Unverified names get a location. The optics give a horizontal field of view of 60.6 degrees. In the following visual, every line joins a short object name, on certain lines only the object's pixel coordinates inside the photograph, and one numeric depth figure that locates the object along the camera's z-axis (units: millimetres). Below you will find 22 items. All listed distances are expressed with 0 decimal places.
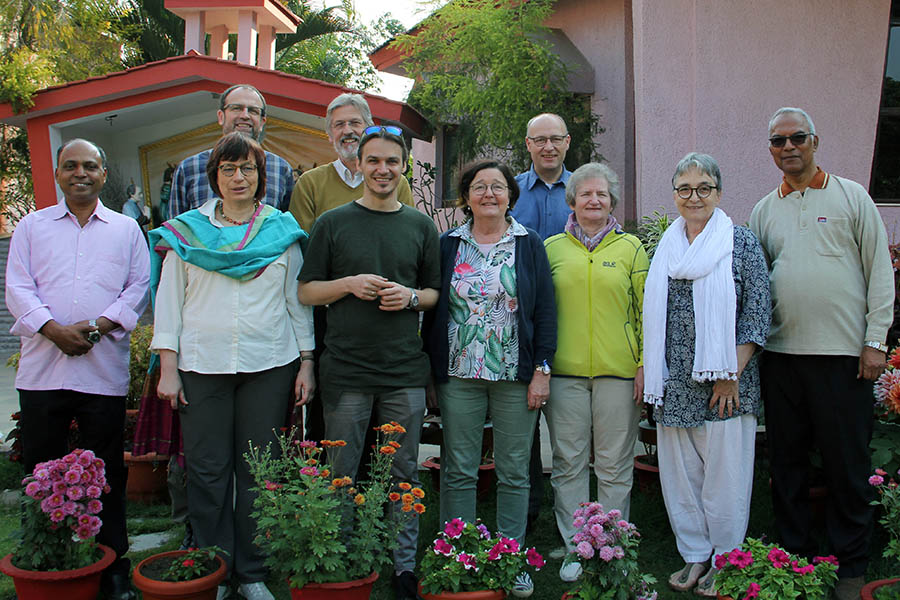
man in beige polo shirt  3475
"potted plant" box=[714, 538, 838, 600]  2912
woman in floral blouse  3525
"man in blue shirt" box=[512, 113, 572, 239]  4418
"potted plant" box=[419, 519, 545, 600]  3057
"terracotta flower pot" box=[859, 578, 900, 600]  2898
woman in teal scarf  3250
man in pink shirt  3398
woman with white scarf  3465
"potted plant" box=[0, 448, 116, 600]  3117
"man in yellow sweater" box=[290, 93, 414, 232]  3936
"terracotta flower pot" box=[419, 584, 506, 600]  3024
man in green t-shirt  3348
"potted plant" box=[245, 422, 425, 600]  2830
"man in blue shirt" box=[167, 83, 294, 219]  3807
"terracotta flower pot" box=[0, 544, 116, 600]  3107
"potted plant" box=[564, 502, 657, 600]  2908
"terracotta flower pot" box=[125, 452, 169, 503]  4977
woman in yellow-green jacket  3641
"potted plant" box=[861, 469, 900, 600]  2893
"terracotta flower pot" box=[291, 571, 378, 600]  2873
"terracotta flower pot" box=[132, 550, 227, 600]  3039
